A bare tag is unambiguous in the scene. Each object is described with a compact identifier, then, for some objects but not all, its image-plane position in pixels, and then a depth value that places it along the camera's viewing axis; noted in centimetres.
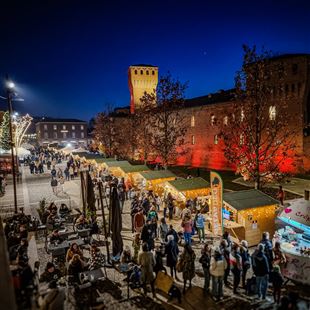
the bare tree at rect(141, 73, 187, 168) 3291
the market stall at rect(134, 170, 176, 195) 2184
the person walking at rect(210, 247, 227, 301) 794
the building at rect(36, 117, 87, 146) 9962
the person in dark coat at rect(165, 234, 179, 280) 927
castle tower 6312
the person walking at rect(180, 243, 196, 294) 843
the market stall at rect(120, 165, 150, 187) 2554
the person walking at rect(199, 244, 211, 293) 842
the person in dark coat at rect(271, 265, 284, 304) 775
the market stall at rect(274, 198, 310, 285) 892
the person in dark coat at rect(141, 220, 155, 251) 1082
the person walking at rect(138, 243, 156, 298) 820
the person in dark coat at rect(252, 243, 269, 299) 771
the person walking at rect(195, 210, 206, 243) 1266
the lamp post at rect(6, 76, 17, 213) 1458
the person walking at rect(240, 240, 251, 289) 855
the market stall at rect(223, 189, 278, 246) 1238
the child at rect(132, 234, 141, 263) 1020
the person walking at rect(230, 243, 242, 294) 827
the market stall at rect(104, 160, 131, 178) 2837
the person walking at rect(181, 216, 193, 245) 1192
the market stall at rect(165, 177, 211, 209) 1767
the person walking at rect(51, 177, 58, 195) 2434
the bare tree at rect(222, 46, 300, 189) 2092
